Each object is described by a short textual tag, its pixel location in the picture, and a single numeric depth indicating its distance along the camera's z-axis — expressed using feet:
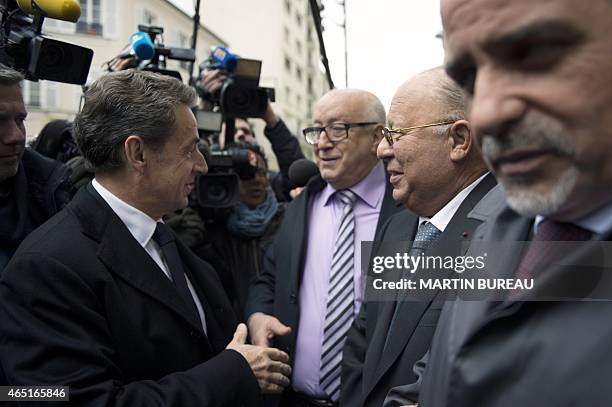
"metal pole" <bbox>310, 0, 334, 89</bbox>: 9.98
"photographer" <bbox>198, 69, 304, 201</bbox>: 11.10
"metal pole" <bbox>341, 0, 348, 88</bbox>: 12.12
